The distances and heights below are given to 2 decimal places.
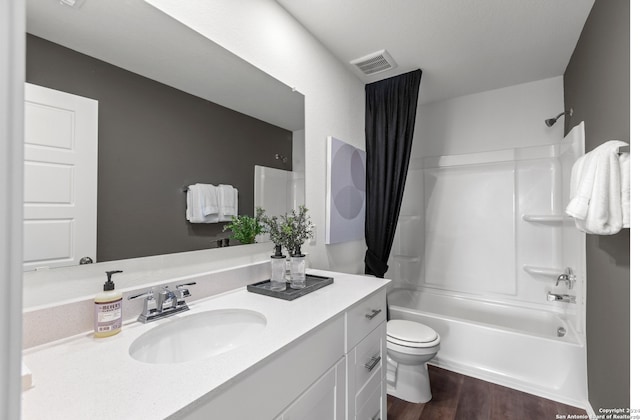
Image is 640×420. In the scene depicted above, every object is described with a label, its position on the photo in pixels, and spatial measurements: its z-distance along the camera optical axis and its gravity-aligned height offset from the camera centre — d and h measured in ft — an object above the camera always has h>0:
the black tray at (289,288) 4.02 -1.14
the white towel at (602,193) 3.86 +0.29
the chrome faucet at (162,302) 3.22 -1.07
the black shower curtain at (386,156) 7.45 +1.52
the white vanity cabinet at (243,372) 1.93 -1.26
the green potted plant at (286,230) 4.73 -0.29
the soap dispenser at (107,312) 2.81 -1.00
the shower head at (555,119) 7.17 +2.55
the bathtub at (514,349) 6.19 -3.20
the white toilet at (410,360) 6.13 -3.22
